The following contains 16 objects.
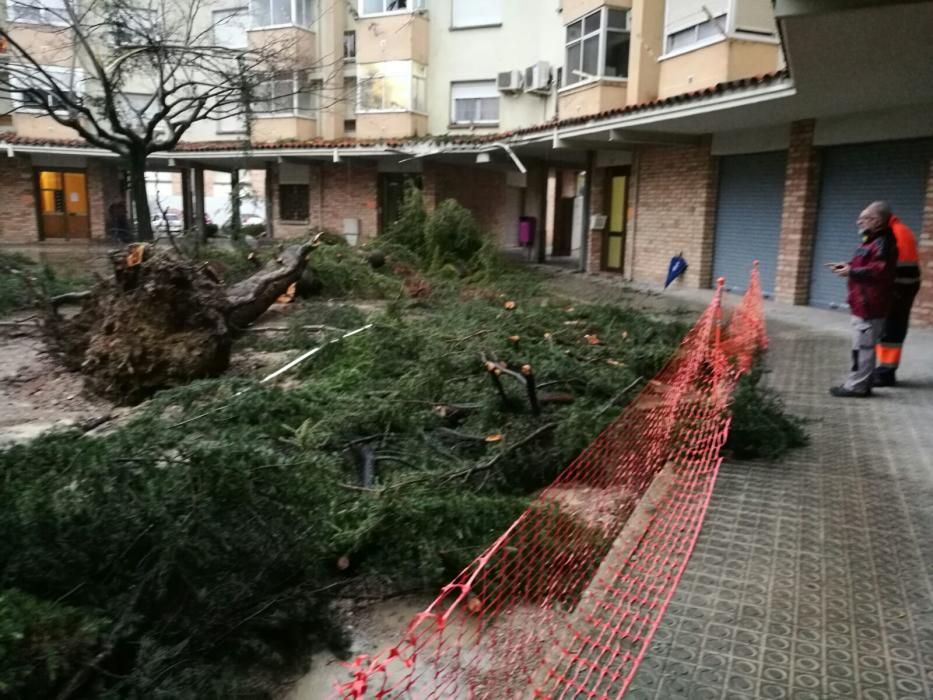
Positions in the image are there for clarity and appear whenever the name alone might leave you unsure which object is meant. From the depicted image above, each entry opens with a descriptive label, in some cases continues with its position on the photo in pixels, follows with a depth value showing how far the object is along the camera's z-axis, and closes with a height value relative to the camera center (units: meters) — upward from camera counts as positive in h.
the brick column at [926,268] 9.88 -0.54
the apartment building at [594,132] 10.16 +1.71
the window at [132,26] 15.43 +3.88
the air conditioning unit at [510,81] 21.22 +3.87
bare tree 14.86 +3.13
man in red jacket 5.98 -0.42
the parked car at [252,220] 28.70 -0.45
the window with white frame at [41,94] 14.43 +2.18
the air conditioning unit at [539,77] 20.62 +3.89
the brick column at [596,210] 18.47 +0.21
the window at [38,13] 15.52 +4.65
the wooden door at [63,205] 26.14 -0.04
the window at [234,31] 23.89 +6.05
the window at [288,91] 18.05 +3.45
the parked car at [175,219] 30.73 -0.57
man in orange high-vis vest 6.35 -0.59
